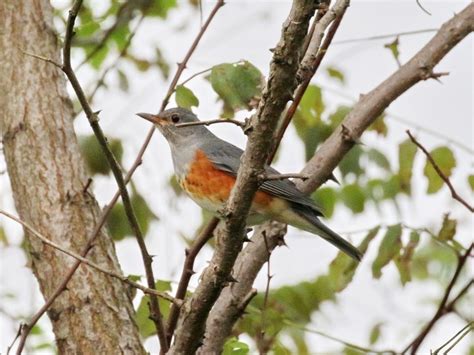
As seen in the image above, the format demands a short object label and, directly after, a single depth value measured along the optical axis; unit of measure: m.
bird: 11.66
